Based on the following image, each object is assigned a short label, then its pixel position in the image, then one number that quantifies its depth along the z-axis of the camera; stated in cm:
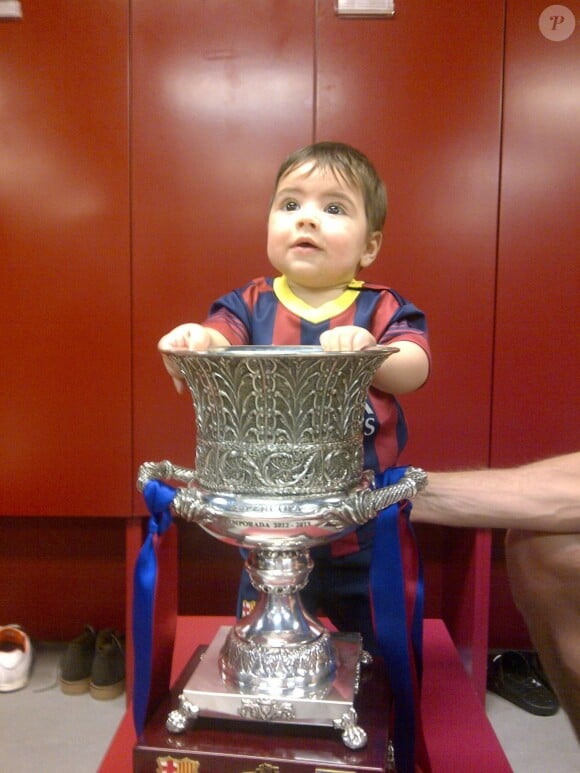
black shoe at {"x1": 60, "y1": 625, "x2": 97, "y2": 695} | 185
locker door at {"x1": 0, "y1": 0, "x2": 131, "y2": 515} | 171
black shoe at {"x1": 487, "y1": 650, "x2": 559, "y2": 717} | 176
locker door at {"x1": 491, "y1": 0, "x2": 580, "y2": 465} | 170
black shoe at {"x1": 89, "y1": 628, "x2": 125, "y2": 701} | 184
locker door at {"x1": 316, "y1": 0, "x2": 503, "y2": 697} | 169
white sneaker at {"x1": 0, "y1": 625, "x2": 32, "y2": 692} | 184
